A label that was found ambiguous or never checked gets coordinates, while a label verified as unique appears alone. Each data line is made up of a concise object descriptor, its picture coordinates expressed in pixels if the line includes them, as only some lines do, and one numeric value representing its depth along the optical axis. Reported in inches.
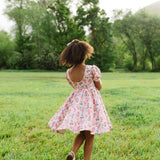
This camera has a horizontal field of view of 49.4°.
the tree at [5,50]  1564.7
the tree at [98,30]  1433.3
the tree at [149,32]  1378.0
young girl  91.4
